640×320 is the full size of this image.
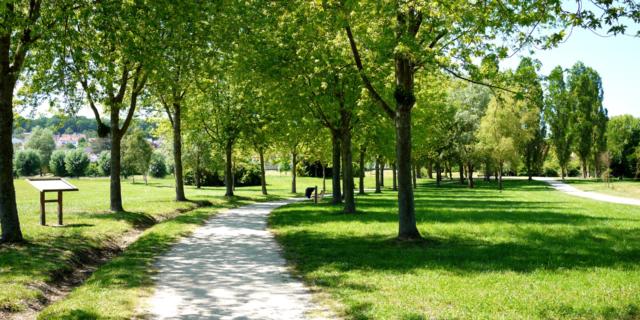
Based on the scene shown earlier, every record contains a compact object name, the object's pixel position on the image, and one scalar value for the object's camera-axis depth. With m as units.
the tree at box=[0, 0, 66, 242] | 12.57
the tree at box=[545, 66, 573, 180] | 76.00
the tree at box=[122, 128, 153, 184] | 72.31
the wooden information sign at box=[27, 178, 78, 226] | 15.77
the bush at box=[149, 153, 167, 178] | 88.82
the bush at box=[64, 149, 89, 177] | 92.75
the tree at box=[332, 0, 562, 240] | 11.01
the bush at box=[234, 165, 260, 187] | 67.46
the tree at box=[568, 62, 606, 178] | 74.69
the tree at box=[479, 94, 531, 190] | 46.69
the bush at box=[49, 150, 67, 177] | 98.12
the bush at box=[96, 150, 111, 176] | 93.81
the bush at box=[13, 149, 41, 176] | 99.31
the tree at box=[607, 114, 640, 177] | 82.50
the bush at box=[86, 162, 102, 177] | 99.07
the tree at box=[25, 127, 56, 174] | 119.38
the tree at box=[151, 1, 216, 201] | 14.01
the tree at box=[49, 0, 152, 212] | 11.85
